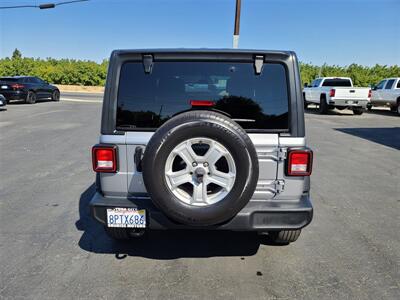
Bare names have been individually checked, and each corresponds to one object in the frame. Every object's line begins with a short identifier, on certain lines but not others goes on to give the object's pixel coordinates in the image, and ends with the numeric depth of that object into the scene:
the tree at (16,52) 99.75
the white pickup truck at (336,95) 17.88
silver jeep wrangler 3.03
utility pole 18.36
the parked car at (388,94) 19.69
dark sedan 20.20
